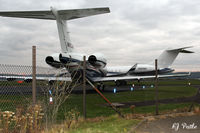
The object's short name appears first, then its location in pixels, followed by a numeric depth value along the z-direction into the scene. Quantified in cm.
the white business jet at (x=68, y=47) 1258
